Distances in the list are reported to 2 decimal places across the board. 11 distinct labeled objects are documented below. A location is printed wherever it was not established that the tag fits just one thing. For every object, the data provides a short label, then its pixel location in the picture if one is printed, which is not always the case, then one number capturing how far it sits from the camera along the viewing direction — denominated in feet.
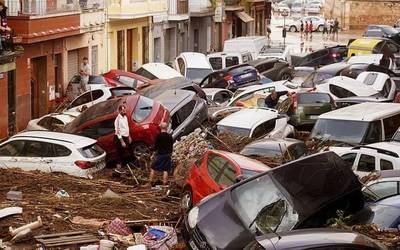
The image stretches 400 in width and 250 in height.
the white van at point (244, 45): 144.56
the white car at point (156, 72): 111.24
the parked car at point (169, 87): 85.74
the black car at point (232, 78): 109.29
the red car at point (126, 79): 102.99
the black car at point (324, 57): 144.46
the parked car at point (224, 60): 132.16
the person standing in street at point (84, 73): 106.20
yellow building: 131.75
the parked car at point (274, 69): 121.56
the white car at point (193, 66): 121.39
